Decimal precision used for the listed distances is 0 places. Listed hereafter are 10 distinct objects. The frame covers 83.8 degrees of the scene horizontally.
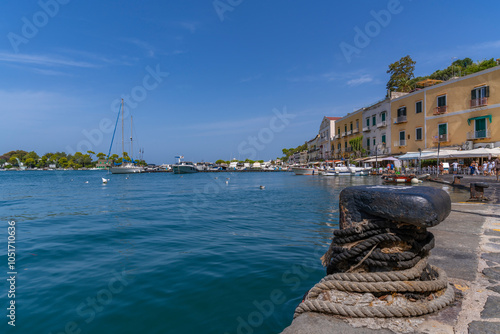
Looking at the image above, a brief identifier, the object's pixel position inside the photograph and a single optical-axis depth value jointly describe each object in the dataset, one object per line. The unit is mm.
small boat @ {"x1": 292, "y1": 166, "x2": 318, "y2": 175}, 54216
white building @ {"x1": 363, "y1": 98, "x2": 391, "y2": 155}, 39625
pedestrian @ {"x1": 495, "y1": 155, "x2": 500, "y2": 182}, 20220
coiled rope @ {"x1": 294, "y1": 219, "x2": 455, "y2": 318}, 2100
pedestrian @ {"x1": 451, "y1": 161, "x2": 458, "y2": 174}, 28264
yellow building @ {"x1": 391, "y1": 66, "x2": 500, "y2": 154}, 26156
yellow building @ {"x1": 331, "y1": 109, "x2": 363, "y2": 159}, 48025
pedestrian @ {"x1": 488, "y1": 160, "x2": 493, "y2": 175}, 24091
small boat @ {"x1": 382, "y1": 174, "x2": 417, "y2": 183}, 22289
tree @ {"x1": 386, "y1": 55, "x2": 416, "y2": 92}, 50062
